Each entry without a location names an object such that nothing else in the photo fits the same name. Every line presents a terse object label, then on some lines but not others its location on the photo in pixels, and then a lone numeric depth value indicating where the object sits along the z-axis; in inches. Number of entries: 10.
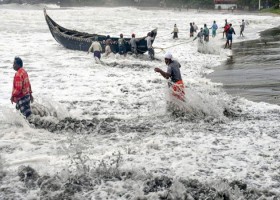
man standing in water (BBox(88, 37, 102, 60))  679.1
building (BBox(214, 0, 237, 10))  3411.9
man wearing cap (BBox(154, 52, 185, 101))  340.2
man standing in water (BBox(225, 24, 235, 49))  861.2
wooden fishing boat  756.0
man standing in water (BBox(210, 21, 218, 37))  1085.7
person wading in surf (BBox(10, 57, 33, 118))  300.2
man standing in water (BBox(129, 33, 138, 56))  745.0
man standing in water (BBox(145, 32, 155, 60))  725.9
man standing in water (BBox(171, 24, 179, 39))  1125.5
